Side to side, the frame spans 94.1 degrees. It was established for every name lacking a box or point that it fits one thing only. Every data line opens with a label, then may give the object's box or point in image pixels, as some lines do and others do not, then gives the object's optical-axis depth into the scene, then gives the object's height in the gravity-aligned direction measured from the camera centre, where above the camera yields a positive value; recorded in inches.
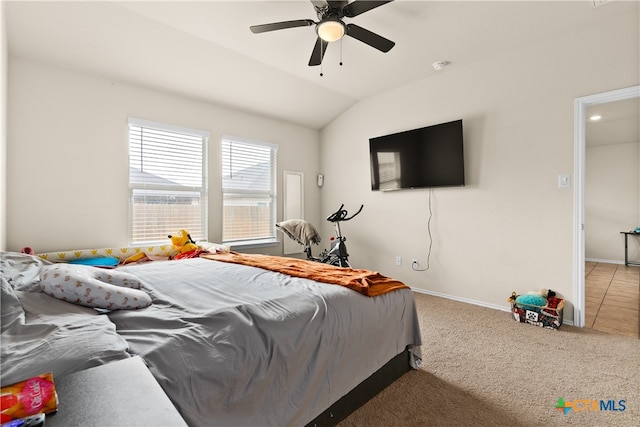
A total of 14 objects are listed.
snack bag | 21.8 -14.4
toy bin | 107.0 -38.5
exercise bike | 159.5 -15.1
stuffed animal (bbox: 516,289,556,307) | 110.0 -33.4
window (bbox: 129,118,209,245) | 136.8 +14.3
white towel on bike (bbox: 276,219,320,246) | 166.1 -11.7
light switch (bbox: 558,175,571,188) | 111.7 +10.6
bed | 36.4 -19.7
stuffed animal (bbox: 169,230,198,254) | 135.1 -14.7
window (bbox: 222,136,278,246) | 166.7 +11.3
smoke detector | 134.8 +66.4
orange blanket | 71.4 -17.3
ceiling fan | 84.2 +55.3
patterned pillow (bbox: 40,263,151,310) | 50.4 -13.6
